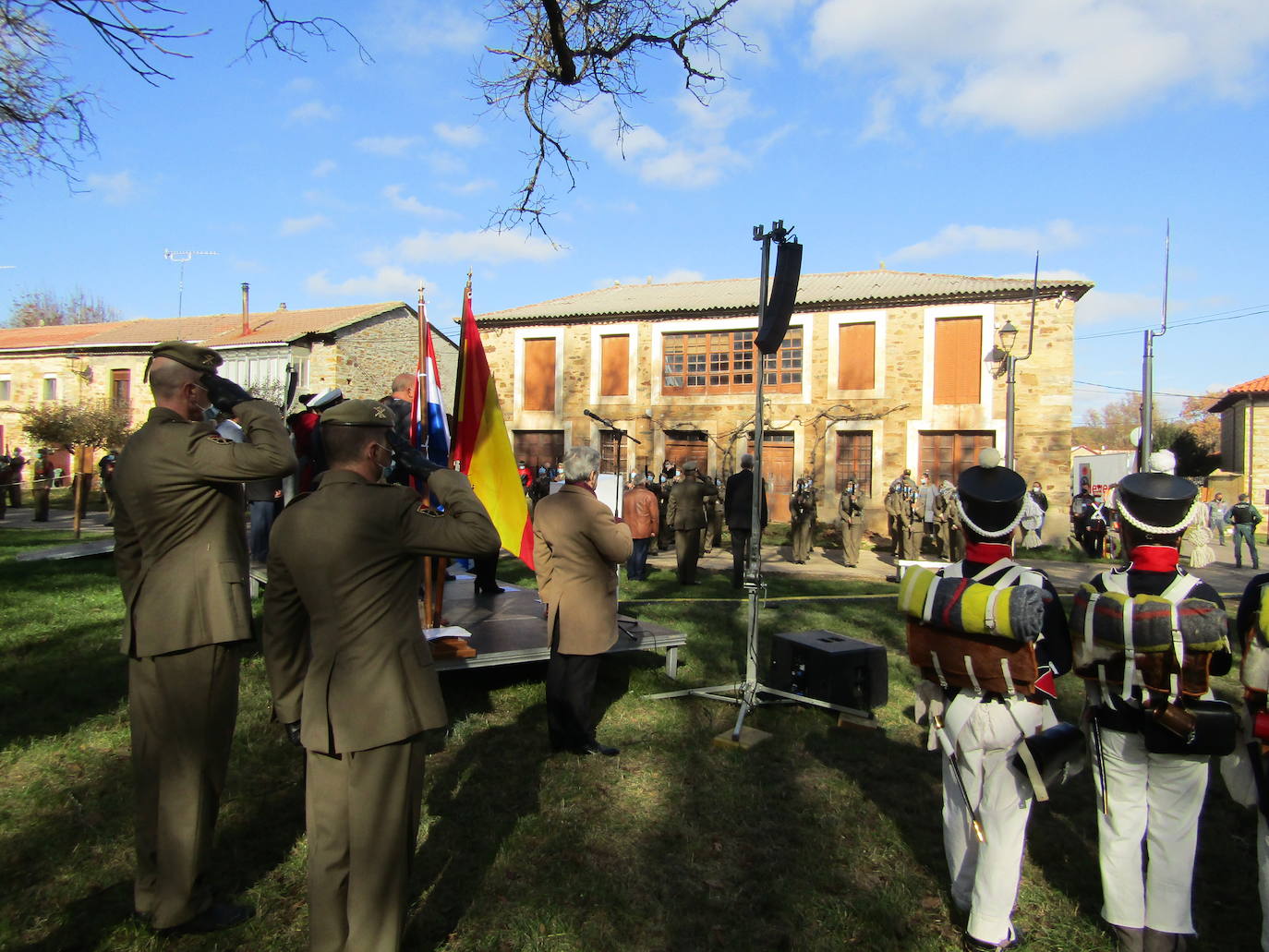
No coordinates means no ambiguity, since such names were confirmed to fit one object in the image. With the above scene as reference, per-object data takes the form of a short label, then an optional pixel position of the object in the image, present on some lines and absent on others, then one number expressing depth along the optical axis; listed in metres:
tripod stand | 5.46
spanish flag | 5.48
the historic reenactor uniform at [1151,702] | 2.81
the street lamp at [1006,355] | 20.33
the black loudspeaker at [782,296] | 5.43
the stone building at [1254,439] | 29.98
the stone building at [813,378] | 22.02
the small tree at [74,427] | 23.91
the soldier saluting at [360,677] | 2.50
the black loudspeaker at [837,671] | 5.85
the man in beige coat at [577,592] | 4.93
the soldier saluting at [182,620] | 2.92
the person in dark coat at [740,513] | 10.91
